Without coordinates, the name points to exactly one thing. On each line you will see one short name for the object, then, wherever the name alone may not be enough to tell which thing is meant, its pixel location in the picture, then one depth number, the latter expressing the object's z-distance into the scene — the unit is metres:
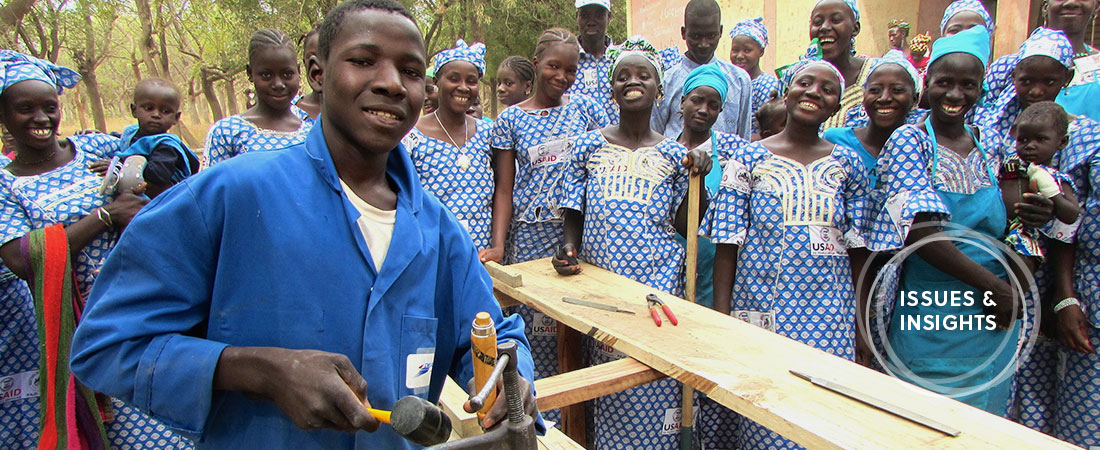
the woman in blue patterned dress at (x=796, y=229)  2.58
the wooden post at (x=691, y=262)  2.78
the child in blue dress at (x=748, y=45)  5.11
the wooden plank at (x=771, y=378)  1.51
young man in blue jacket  1.00
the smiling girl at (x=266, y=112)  2.90
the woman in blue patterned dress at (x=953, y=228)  2.46
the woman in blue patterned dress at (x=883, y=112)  2.71
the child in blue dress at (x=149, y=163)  2.47
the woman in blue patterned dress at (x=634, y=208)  2.79
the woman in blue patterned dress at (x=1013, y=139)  2.80
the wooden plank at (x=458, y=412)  1.86
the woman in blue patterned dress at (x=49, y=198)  2.33
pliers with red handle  2.30
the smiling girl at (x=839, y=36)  3.66
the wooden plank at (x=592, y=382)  1.95
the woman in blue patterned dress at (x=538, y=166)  3.41
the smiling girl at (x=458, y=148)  3.21
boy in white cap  4.24
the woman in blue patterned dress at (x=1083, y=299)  2.59
